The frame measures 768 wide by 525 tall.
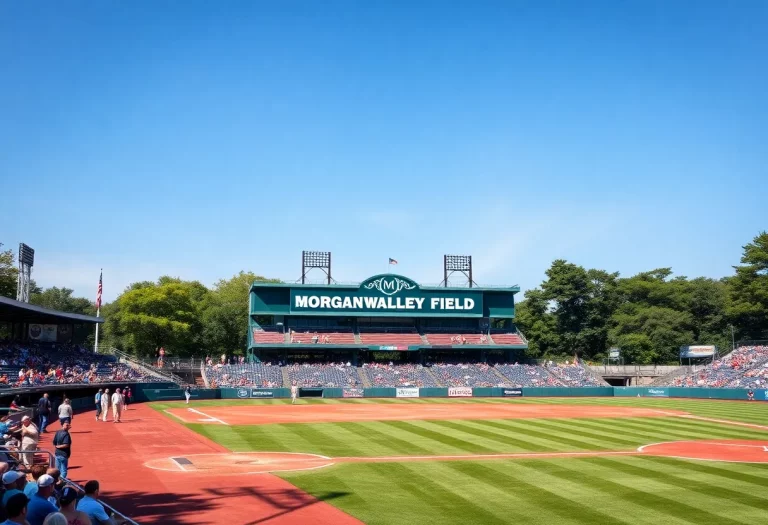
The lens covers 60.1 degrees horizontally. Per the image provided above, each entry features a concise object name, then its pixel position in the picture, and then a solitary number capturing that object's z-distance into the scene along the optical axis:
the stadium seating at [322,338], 73.00
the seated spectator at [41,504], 8.91
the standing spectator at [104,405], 38.09
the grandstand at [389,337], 70.62
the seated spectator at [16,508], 7.70
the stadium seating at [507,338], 78.56
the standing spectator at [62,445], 17.25
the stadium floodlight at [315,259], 80.28
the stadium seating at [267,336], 71.88
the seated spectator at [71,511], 8.51
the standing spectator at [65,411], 25.68
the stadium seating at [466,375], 69.94
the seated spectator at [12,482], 9.69
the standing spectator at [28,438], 16.56
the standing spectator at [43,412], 29.50
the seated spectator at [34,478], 10.24
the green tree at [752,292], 84.81
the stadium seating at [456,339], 76.38
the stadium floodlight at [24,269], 57.72
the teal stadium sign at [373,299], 74.50
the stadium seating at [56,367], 41.36
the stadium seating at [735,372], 63.91
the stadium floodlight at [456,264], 84.06
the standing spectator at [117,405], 37.62
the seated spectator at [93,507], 9.24
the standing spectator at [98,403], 39.59
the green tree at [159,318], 83.88
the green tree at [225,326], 93.81
